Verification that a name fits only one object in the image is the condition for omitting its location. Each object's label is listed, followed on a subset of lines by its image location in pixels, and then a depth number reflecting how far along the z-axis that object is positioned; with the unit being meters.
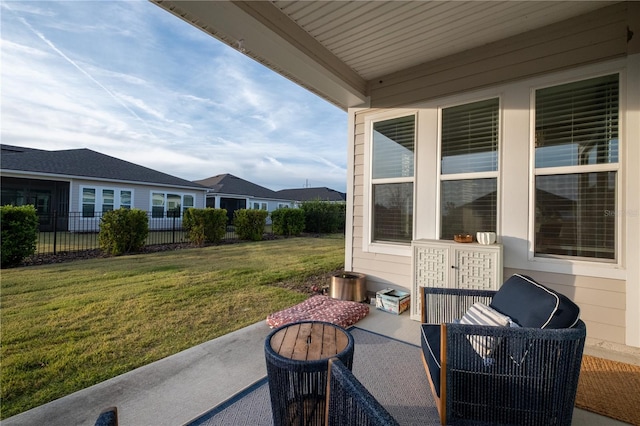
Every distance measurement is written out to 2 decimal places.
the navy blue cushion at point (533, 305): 1.57
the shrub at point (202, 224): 9.82
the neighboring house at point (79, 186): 11.17
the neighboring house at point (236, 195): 18.36
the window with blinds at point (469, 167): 3.40
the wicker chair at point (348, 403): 0.86
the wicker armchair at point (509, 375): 1.45
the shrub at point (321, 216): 15.50
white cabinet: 3.03
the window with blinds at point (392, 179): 4.05
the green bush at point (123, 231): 7.51
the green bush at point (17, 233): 5.73
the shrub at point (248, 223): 11.44
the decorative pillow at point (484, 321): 1.57
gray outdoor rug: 1.75
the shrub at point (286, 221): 13.61
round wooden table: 1.42
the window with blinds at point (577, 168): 2.78
